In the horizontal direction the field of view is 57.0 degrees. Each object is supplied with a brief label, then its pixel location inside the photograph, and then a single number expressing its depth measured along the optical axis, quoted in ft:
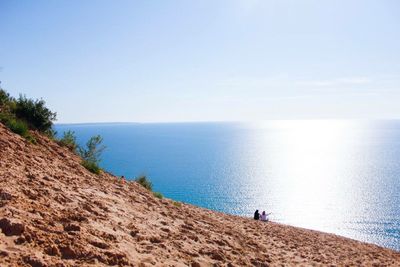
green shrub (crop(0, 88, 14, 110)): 54.63
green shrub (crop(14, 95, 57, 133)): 55.98
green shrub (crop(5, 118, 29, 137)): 48.93
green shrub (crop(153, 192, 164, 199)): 61.57
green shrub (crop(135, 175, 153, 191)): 85.12
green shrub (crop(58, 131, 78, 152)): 60.18
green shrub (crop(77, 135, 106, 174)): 53.42
